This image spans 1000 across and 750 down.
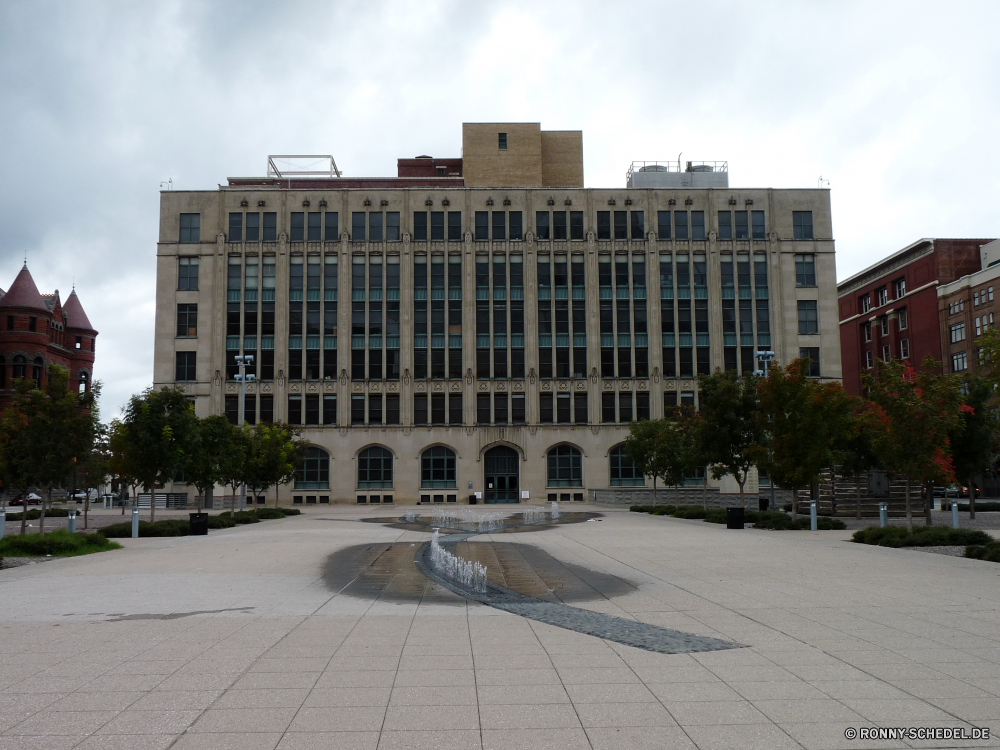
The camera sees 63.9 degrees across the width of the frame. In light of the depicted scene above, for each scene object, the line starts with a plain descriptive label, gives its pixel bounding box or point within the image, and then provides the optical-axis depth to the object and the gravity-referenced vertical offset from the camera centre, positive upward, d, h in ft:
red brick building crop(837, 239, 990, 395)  286.46 +60.91
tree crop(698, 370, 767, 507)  117.74 +5.41
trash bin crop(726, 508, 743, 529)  102.37 -7.41
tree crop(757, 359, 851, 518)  99.30 +4.60
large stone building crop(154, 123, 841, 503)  221.66 +41.62
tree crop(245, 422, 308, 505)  134.92 +1.67
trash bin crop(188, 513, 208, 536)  98.07 -7.03
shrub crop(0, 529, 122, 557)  68.28 -6.65
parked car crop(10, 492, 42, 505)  239.09 -9.50
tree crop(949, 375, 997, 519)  113.39 +2.49
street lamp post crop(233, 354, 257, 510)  171.89 +21.58
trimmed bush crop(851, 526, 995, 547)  71.46 -7.18
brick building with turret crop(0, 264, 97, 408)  284.20 +48.29
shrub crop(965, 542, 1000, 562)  60.90 -7.36
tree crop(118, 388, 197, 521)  100.48 +4.11
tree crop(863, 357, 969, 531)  77.25 +3.44
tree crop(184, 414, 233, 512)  109.92 +1.90
